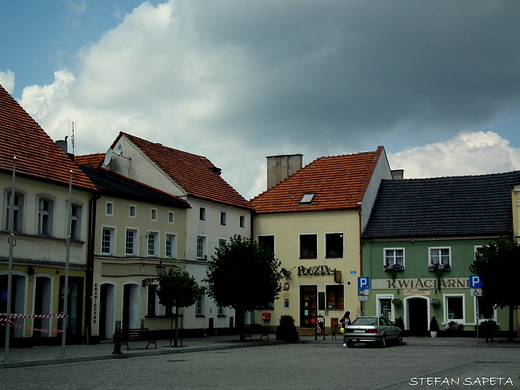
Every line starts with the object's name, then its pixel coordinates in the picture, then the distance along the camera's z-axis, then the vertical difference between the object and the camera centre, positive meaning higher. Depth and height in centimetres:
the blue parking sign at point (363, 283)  3544 +63
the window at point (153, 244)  3781 +266
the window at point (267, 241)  4699 +356
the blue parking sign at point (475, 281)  3372 +70
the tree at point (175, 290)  3209 +24
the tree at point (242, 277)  3578 +93
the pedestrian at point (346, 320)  3897 -129
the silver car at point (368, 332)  3186 -157
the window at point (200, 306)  4097 -58
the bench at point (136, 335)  2972 -173
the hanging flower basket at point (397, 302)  4241 -34
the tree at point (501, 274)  3397 +105
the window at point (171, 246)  3922 +268
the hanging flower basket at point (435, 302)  4128 -33
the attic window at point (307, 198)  4627 +624
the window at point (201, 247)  4191 +279
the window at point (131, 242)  3628 +268
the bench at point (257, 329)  4200 -203
